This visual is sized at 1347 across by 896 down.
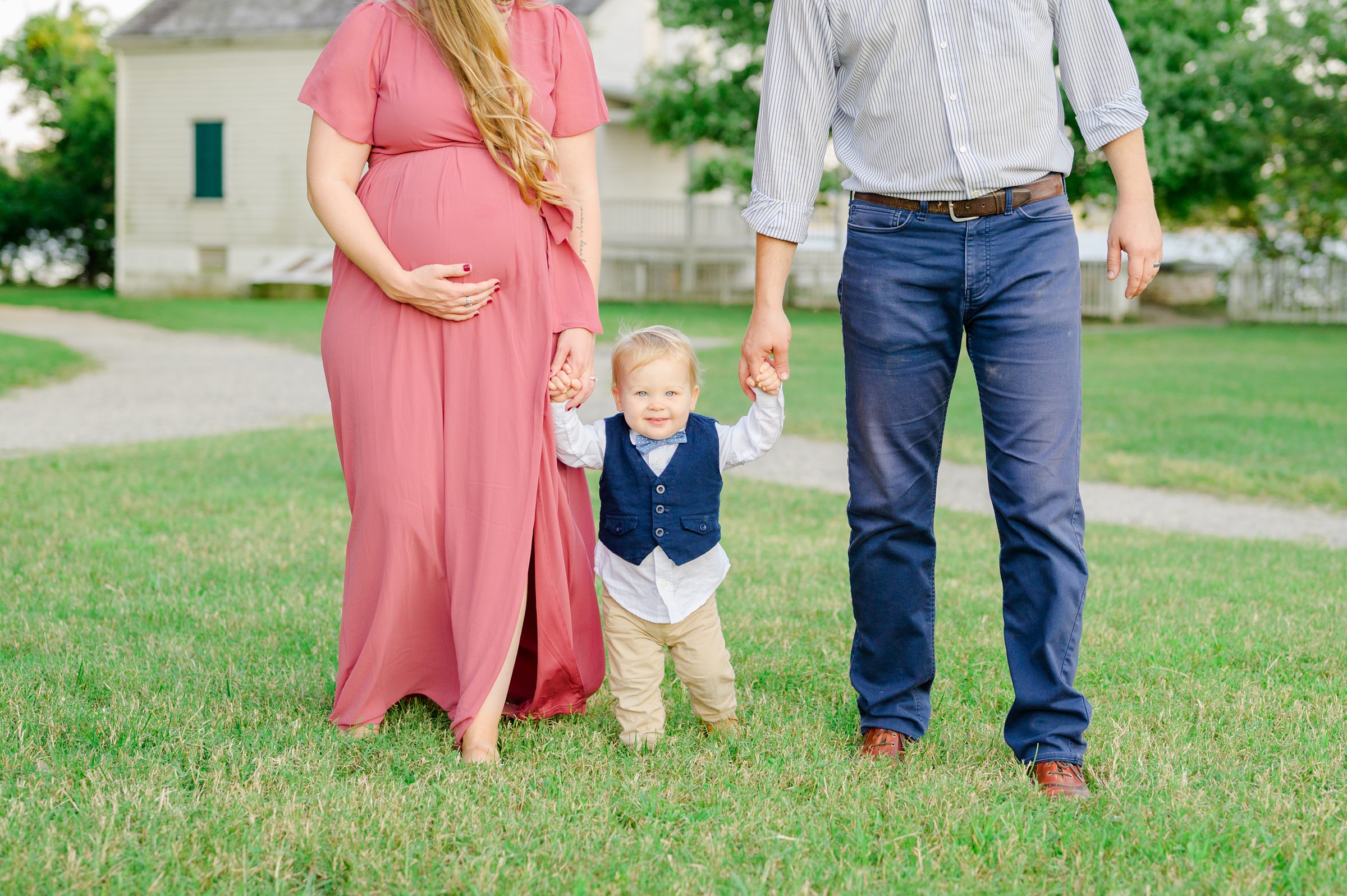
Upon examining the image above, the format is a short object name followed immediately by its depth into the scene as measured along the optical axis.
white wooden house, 23.70
